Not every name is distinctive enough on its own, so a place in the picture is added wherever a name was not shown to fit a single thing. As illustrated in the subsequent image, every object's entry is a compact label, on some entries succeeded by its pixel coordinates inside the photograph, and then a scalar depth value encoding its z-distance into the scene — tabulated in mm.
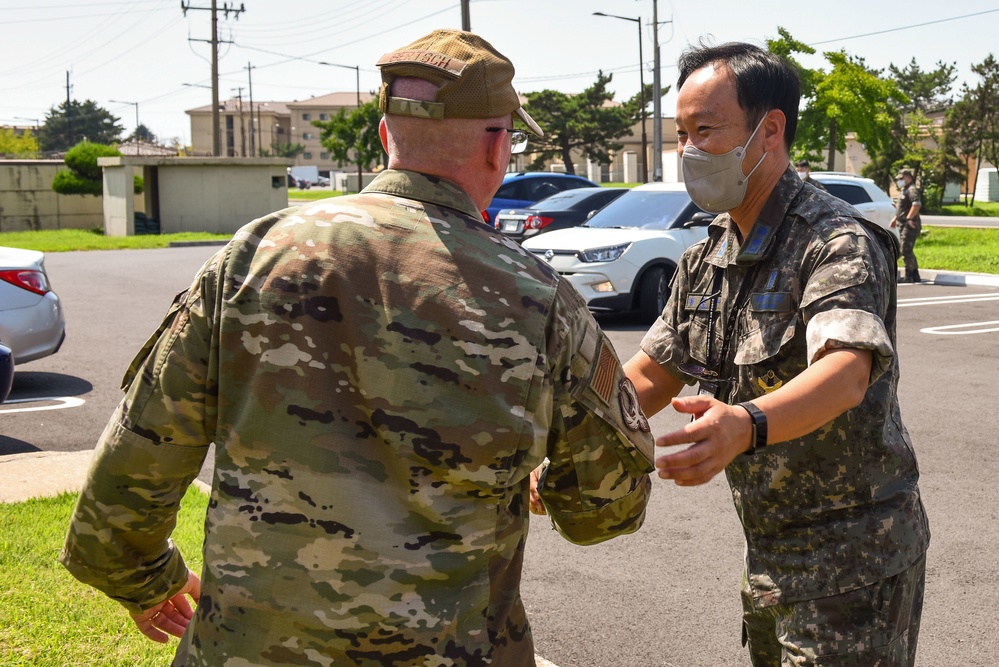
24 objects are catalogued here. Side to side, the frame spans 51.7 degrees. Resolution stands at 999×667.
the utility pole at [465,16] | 28188
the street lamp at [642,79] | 50575
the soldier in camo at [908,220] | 16703
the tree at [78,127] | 104438
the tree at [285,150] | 124512
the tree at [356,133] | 58969
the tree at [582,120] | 71425
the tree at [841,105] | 26109
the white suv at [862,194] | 15688
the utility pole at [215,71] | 38938
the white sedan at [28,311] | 8289
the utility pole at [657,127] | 35188
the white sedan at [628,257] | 11727
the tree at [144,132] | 152250
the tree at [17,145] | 78250
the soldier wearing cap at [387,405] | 1628
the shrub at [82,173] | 33938
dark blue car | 19234
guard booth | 31922
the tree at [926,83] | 81812
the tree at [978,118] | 49281
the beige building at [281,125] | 140750
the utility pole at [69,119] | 99125
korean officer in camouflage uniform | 2096
